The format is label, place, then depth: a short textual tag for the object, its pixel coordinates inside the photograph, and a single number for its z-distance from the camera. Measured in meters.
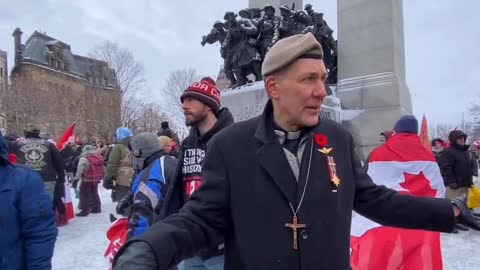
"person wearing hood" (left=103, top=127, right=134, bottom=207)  7.38
